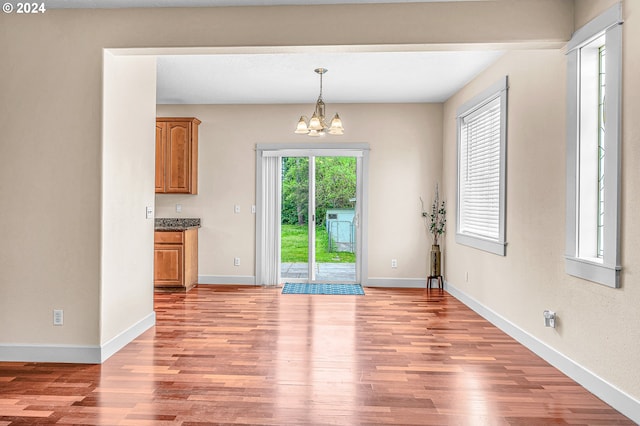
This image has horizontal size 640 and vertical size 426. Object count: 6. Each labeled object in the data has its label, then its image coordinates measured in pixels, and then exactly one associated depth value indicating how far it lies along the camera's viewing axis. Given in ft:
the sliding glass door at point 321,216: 21.89
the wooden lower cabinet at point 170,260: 19.56
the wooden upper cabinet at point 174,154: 20.81
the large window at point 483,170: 14.49
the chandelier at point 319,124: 15.69
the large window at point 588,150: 9.27
